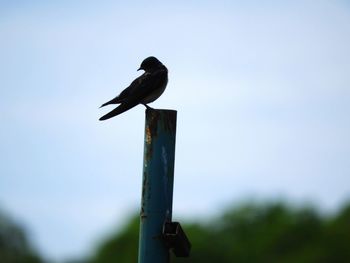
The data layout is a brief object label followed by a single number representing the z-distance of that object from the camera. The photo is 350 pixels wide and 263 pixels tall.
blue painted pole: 18.52
